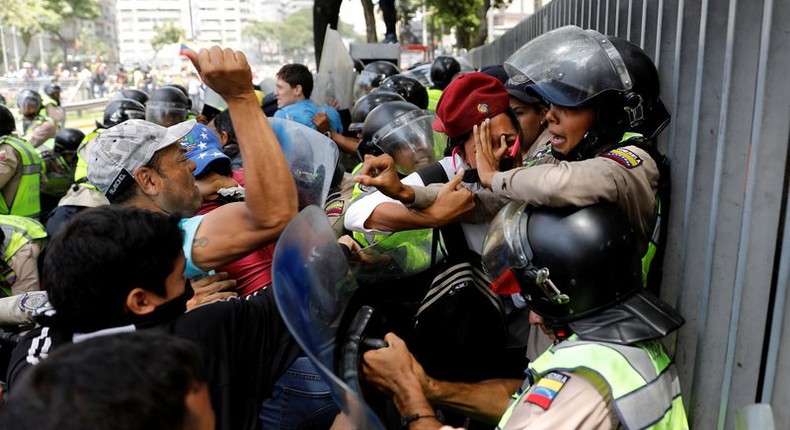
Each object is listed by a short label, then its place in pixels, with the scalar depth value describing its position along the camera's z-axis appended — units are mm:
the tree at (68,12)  54375
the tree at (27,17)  48375
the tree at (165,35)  89131
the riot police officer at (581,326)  1731
